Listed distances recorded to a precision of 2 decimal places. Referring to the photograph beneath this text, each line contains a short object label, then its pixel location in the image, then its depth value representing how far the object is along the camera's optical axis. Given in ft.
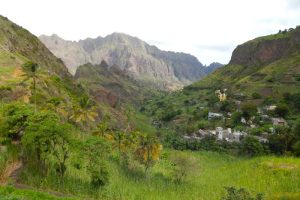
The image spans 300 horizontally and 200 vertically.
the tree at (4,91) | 370.32
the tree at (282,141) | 517.18
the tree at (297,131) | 521.74
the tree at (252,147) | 519.60
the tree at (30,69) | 333.42
